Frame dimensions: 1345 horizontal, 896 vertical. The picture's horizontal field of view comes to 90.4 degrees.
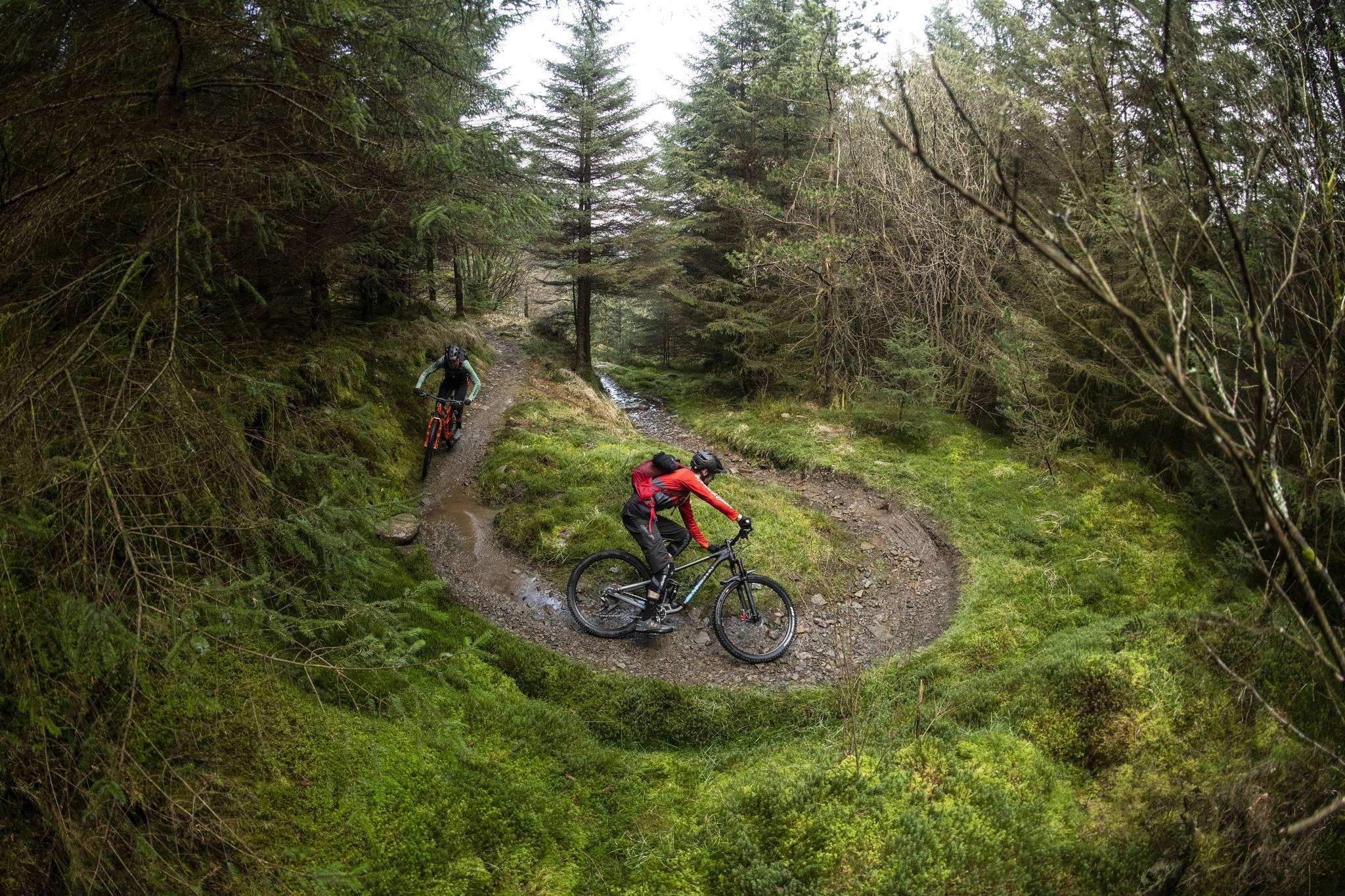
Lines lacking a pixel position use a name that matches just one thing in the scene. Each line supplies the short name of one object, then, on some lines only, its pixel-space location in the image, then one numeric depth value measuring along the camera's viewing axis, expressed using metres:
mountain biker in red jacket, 7.53
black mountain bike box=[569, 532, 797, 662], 7.98
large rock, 8.74
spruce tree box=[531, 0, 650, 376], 18.16
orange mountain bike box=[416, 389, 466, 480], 11.02
